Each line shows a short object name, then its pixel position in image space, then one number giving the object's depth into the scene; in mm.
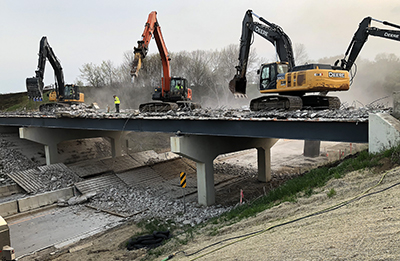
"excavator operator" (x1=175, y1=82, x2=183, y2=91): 20250
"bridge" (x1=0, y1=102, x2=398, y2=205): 9338
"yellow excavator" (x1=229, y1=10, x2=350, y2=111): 11805
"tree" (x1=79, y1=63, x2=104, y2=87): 62016
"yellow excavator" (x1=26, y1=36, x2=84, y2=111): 22683
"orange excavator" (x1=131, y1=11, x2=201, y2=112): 18438
